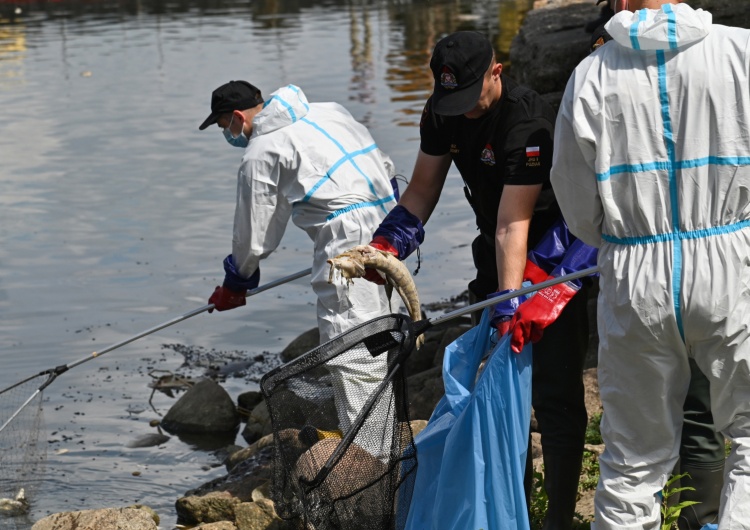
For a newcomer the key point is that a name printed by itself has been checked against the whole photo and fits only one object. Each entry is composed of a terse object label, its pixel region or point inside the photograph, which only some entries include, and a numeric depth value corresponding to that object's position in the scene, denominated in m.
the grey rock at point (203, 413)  14.54
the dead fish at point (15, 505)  11.83
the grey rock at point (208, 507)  11.31
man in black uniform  7.48
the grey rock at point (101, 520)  10.25
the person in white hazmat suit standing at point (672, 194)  6.19
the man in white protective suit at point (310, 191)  10.37
